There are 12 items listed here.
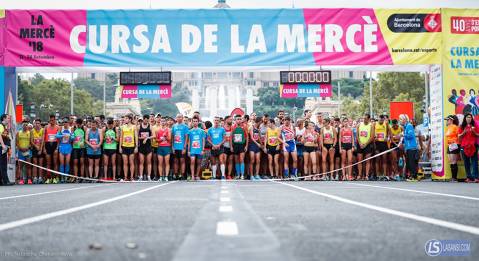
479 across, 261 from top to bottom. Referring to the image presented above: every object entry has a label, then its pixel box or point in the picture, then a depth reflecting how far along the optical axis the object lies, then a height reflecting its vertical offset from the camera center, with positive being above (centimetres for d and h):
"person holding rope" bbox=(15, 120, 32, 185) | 1870 -37
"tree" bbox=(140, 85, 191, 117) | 13500 +635
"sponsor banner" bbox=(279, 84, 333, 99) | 2255 +159
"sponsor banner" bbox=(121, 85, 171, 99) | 2233 +158
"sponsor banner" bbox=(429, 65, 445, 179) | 1853 +29
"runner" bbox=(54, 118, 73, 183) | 1881 -41
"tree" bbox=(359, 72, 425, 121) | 7275 +515
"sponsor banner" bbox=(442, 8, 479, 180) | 1844 +181
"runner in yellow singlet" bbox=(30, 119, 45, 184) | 1875 -36
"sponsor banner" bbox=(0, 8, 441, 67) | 1848 +291
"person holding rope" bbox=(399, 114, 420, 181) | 1847 -49
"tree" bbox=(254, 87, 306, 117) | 12700 +651
